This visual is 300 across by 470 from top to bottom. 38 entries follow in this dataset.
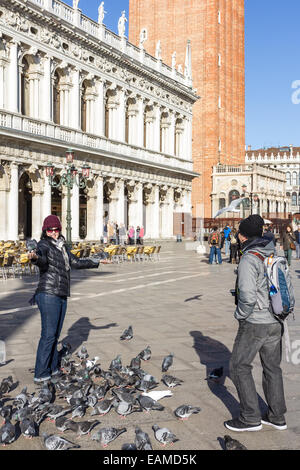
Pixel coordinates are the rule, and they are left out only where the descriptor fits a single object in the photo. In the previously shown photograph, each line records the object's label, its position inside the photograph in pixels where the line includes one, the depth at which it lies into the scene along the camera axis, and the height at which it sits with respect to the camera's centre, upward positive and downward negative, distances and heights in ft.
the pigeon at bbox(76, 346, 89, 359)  20.10 -5.07
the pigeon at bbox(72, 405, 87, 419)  14.39 -5.17
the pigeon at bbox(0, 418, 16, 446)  12.88 -5.13
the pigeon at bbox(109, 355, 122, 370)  17.61 -4.79
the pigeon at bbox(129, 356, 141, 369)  17.80 -4.85
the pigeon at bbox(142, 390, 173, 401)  16.34 -5.36
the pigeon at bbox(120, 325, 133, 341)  23.44 -5.06
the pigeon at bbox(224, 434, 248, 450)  11.89 -4.98
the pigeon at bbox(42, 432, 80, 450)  12.39 -5.15
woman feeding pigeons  17.56 -2.37
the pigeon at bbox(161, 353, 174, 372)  18.75 -5.03
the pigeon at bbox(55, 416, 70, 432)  13.57 -5.17
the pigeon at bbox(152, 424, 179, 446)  12.76 -5.13
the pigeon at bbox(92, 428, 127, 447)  12.76 -5.14
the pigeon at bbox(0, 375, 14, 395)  16.34 -5.09
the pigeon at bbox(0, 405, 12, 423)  13.89 -4.99
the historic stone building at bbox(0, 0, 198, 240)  80.69 +17.78
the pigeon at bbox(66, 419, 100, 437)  13.43 -5.18
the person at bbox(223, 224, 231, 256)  81.36 -3.44
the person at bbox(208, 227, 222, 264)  67.43 -3.65
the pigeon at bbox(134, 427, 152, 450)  11.85 -4.90
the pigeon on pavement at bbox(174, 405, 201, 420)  14.51 -5.16
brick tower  170.81 +51.76
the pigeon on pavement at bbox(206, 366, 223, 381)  17.63 -5.07
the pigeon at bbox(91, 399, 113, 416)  14.75 -5.17
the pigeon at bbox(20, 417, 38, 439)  13.28 -5.17
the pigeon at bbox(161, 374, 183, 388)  17.12 -5.16
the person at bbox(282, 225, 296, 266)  62.49 -3.00
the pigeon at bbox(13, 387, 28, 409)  14.51 -4.93
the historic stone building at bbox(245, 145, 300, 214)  308.40 +29.66
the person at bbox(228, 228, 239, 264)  69.81 -4.65
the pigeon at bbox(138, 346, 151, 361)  19.81 -5.03
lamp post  66.07 +5.46
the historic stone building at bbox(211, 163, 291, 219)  171.42 +9.93
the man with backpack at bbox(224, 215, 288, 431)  13.38 -2.93
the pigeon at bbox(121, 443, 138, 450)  11.87 -5.00
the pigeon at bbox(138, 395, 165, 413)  14.90 -5.12
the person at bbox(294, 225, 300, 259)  74.46 -3.15
